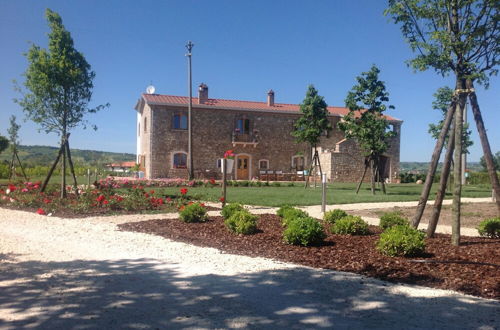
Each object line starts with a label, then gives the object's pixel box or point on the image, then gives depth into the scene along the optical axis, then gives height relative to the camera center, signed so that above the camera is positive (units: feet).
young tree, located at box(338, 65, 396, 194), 55.93 +7.62
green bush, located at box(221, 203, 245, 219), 26.89 -2.66
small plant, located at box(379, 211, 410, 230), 24.54 -3.00
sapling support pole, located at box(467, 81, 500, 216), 20.21 +1.42
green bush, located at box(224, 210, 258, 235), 23.52 -3.13
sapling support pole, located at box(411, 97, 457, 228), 21.36 -0.19
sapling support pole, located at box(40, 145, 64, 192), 42.06 -0.04
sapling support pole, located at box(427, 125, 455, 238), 20.71 -0.84
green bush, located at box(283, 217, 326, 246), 19.95 -3.09
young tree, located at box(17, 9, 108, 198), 40.42 +8.41
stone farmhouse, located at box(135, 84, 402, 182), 97.50 +6.48
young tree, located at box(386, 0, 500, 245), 19.92 +5.84
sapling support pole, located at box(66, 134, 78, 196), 40.96 +0.27
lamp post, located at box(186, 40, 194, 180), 92.45 +9.02
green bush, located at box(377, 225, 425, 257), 17.21 -3.07
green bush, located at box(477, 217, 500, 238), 22.75 -3.14
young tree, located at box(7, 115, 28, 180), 80.69 +6.86
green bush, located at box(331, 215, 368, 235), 23.02 -3.19
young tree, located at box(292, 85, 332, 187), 69.51 +8.91
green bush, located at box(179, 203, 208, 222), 28.04 -3.07
